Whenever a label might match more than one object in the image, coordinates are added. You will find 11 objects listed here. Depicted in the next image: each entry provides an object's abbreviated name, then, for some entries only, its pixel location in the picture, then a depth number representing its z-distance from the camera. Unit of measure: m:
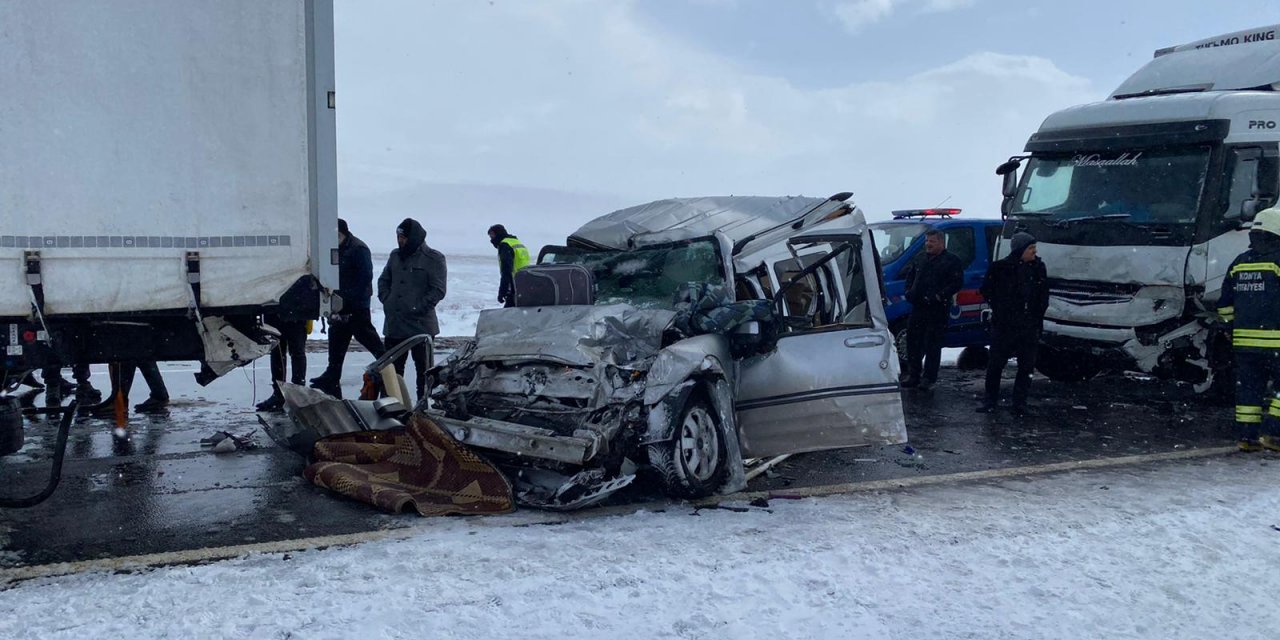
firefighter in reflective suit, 7.77
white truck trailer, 5.04
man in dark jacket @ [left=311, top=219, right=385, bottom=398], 9.17
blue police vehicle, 11.31
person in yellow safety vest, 11.98
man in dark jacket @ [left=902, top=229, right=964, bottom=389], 10.42
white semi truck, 9.25
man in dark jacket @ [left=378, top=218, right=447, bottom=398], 9.09
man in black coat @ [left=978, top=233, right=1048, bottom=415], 9.27
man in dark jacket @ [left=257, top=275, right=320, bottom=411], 5.80
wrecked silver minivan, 5.53
